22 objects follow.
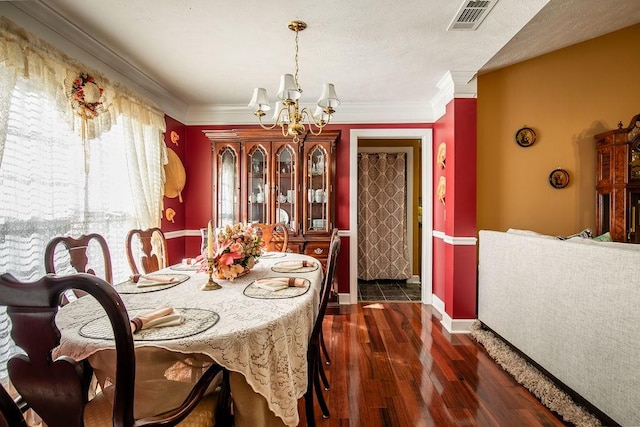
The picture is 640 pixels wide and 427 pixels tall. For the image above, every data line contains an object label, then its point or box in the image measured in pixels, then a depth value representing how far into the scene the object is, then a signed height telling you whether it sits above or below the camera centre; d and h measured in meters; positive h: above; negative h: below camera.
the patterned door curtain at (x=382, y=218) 5.17 -0.15
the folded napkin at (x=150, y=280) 1.70 -0.39
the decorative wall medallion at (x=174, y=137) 3.75 +0.86
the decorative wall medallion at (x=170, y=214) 3.67 -0.05
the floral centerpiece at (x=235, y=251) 1.69 -0.23
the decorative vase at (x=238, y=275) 1.70 -0.36
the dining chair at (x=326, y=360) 2.07 -1.11
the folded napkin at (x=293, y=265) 2.09 -0.38
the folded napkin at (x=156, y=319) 1.09 -0.39
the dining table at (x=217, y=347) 1.03 -0.46
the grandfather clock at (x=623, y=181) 2.97 +0.26
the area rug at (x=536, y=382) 1.74 -1.13
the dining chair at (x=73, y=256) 1.56 -0.26
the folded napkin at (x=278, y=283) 1.60 -0.38
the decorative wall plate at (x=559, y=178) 3.35 +0.32
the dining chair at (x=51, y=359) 0.69 -0.37
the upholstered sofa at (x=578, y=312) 1.56 -0.63
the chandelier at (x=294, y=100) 2.02 +0.73
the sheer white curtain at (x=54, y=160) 1.76 +0.34
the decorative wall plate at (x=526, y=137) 3.39 +0.76
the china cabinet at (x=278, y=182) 3.72 +0.32
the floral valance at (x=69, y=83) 1.75 +0.86
